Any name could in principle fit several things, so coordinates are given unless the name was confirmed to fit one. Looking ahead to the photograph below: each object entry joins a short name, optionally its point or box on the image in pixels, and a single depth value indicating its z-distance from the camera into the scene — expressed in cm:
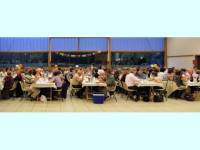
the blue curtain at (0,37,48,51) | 1553
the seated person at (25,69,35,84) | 907
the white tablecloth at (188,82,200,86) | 892
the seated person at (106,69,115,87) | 860
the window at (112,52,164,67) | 1623
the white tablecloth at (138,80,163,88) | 843
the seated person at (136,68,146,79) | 985
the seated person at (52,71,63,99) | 859
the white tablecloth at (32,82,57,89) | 830
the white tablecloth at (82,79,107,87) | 844
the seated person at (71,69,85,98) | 921
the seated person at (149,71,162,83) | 893
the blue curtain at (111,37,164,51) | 1623
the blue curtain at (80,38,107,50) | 1606
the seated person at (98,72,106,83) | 875
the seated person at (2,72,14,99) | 871
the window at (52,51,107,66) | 1590
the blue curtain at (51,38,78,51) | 1588
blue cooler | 805
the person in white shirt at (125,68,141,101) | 851
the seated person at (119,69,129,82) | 976
